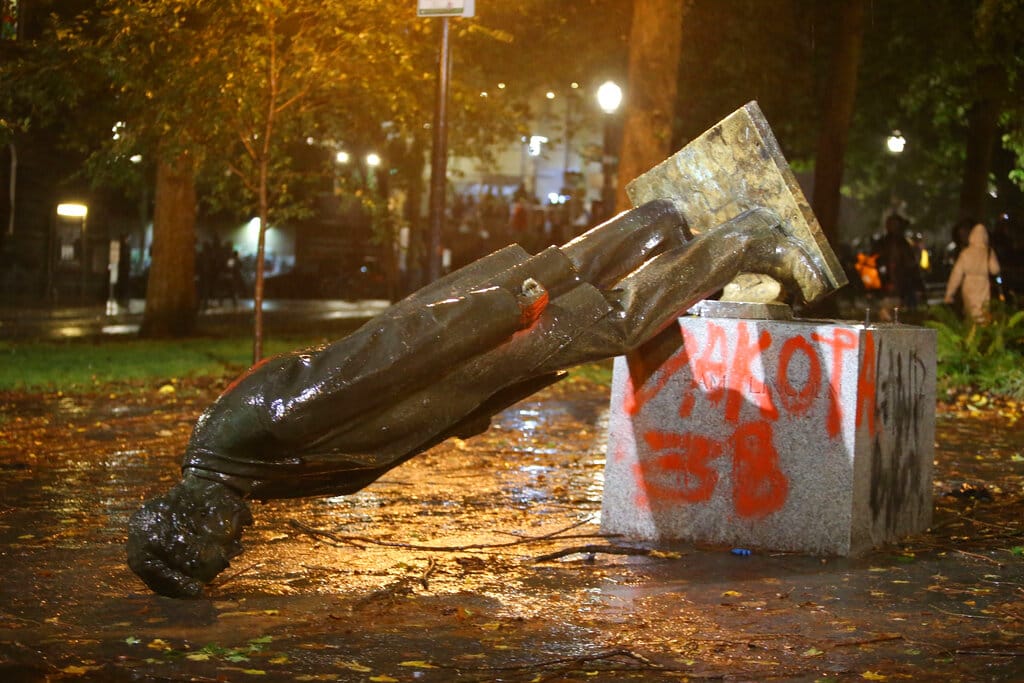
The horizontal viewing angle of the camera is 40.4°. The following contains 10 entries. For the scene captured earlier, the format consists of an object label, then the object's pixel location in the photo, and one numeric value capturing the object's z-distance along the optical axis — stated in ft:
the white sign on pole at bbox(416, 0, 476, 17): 42.39
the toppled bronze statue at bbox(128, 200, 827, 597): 18.58
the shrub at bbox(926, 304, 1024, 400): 54.65
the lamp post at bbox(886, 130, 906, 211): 131.85
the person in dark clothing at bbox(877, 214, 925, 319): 86.22
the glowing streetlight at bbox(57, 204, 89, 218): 119.65
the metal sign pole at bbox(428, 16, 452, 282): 46.14
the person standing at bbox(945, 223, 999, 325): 66.39
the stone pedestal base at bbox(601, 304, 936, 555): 23.77
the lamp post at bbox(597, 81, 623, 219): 88.94
